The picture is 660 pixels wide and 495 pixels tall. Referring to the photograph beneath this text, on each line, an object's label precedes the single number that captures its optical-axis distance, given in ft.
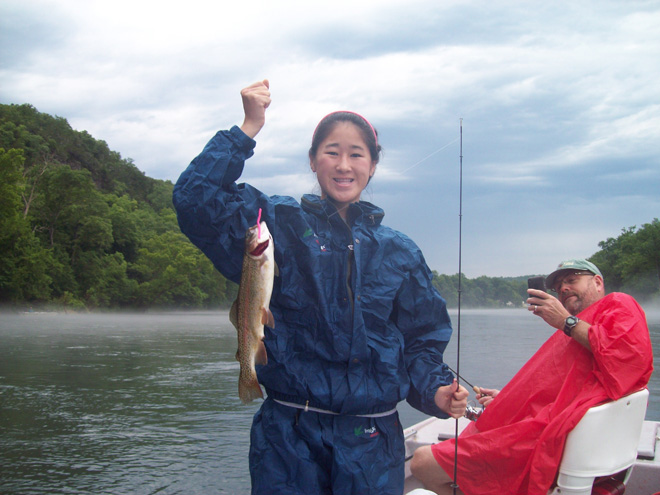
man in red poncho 12.89
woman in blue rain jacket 8.01
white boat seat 12.49
